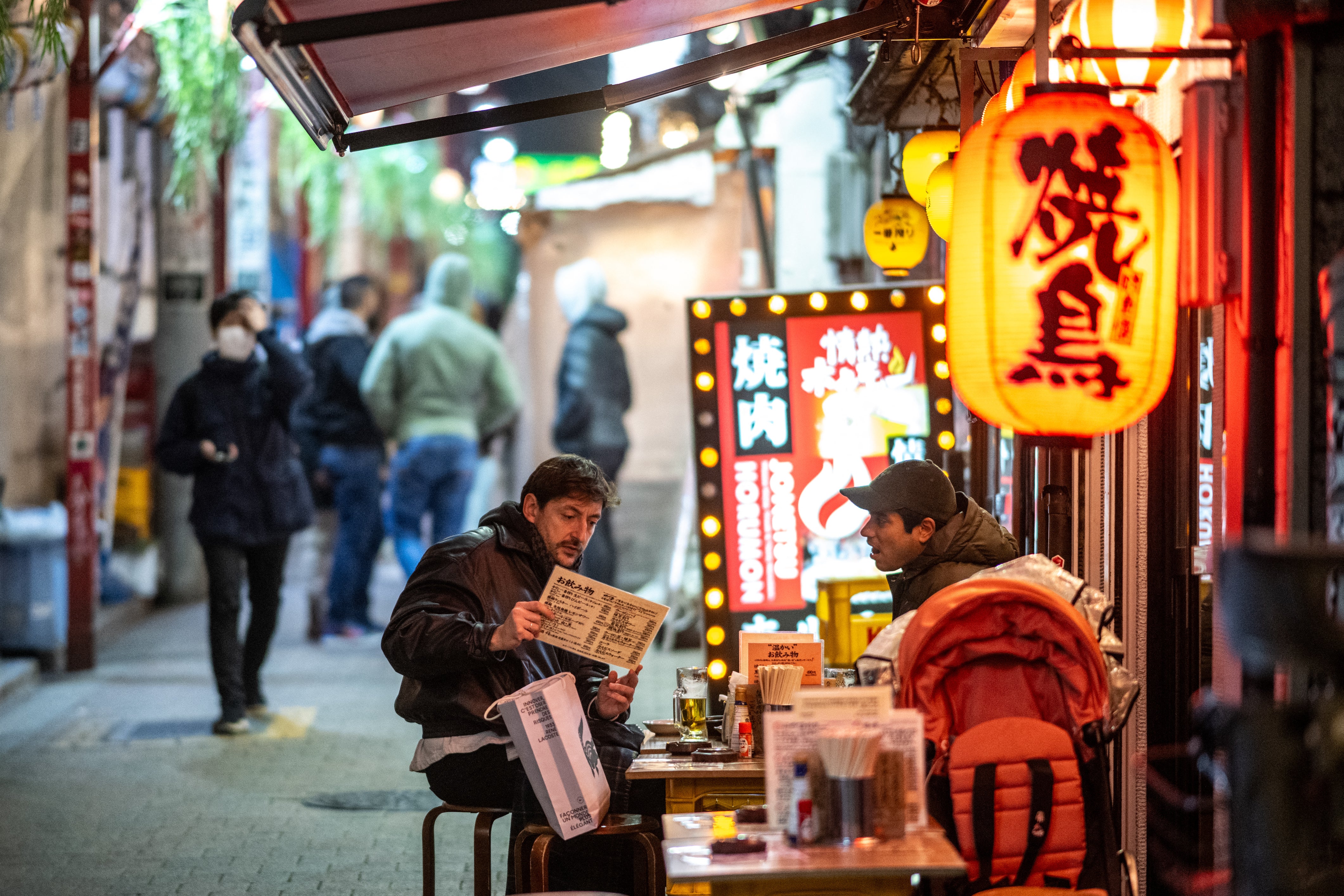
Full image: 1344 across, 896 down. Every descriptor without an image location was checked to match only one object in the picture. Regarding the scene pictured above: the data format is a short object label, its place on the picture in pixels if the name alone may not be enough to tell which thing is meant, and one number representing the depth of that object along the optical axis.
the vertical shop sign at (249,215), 31.95
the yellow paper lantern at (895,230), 17.47
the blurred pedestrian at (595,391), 25.34
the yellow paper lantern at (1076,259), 8.33
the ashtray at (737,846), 7.34
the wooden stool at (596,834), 9.59
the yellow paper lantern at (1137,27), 9.37
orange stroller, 8.25
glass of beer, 10.73
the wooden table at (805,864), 6.94
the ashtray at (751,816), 8.06
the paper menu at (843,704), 7.59
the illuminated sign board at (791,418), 15.73
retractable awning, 9.27
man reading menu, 9.94
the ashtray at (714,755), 9.65
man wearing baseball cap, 10.68
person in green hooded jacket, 25.89
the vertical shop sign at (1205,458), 11.16
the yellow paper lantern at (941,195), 12.93
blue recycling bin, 22.48
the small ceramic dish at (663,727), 10.67
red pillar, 22.05
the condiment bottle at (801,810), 7.46
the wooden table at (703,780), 9.30
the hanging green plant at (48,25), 12.59
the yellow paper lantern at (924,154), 14.37
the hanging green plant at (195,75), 23.41
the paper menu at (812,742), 7.59
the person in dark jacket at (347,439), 25.56
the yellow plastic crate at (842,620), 15.16
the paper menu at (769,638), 10.46
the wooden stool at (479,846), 9.91
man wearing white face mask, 18.69
